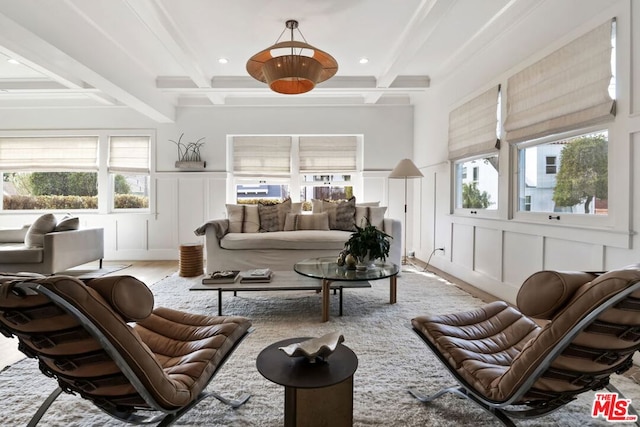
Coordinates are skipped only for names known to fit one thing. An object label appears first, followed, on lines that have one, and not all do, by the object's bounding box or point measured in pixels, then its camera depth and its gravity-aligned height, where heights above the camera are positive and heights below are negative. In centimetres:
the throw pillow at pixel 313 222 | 436 -23
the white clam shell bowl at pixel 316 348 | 119 -55
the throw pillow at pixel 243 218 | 429 -18
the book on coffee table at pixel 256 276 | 272 -62
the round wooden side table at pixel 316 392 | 111 -67
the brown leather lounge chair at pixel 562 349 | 95 -46
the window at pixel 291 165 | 553 +71
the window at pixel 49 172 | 525 +54
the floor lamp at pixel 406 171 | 433 +48
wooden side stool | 409 -71
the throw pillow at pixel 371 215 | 428 -13
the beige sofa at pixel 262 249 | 390 -54
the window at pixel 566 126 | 215 +63
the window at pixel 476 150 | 335 +64
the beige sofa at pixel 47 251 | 356 -55
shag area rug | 146 -97
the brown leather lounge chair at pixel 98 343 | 91 -43
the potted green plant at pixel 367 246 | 275 -35
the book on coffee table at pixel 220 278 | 266 -63
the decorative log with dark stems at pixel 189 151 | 530 +91
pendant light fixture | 258 +115
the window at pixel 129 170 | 533 +58
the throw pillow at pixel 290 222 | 437 -23
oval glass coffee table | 249 -55
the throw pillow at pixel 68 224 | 389 -24
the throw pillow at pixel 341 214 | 441 -12
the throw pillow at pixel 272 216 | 436 -15
